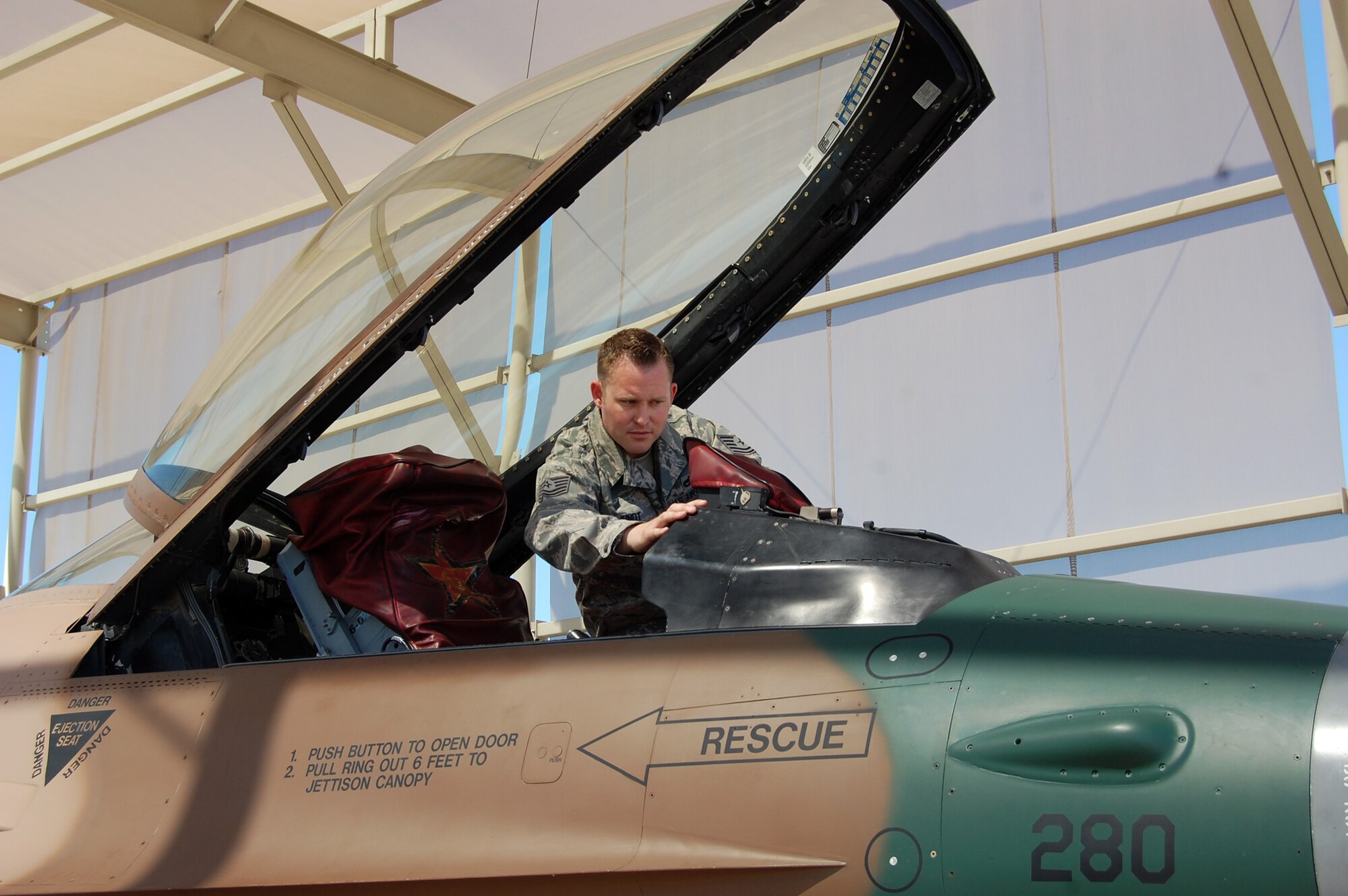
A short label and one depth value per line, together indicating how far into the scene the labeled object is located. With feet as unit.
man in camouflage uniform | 10.41
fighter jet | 6.95
